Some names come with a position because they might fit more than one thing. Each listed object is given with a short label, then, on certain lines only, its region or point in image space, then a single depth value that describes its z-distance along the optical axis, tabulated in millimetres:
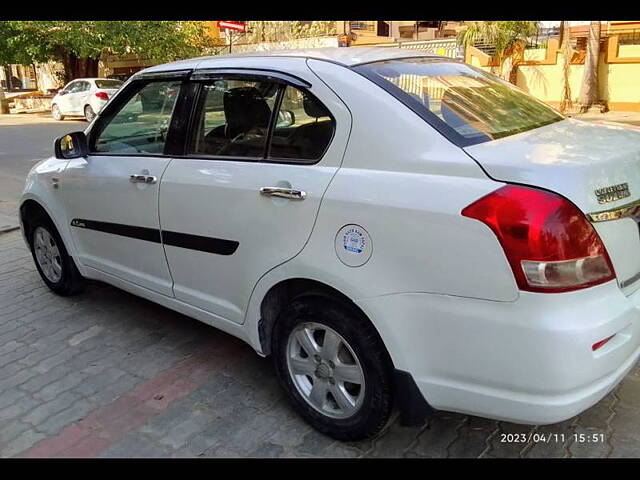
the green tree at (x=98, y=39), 20359
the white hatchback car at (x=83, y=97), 19141
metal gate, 19639
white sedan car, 1899
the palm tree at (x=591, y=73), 15344
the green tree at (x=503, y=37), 16531
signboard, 18547
